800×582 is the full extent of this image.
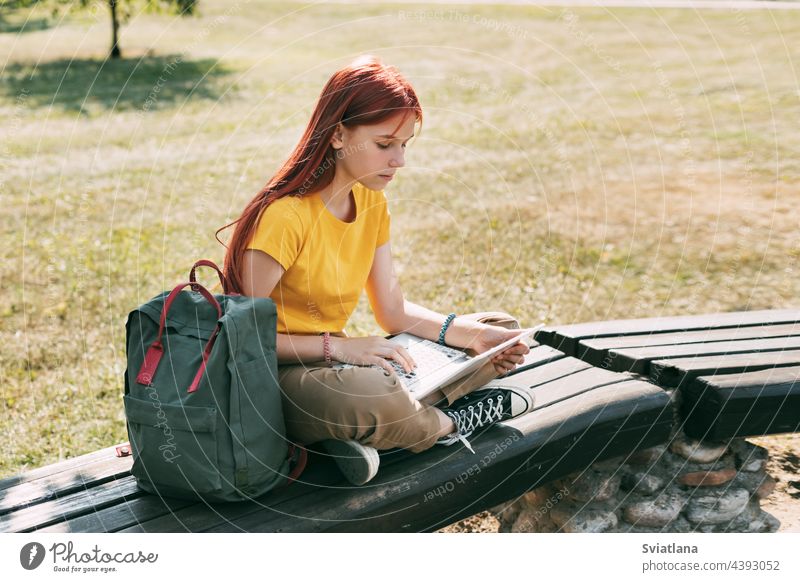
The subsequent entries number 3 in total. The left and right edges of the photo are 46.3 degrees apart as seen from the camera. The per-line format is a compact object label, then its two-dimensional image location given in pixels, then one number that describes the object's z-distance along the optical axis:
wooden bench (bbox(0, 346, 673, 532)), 2.55
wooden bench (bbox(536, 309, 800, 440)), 3.24
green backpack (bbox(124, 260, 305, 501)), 2.47
